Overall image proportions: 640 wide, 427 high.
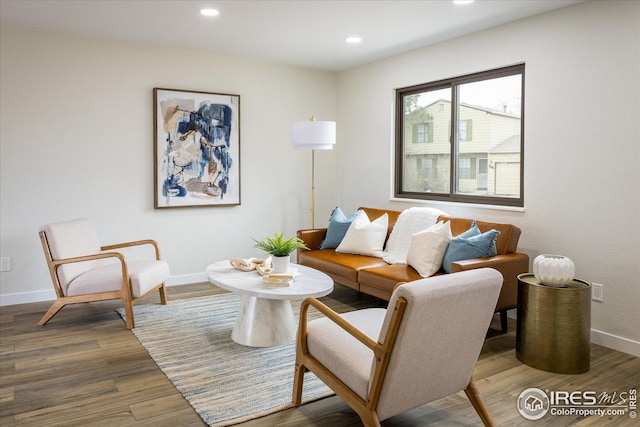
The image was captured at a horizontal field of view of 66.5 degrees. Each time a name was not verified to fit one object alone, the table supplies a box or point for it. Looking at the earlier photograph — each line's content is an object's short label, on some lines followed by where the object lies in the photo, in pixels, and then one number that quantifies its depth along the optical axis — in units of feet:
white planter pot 11.49
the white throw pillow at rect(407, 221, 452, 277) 12.16
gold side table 9.64
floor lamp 15.98
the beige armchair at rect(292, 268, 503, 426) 6.27
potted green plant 11.41
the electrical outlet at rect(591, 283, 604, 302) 11.37
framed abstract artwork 16.44
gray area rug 8.46
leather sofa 11.50
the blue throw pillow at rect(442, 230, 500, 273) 11.71
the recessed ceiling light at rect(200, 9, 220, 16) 12.30
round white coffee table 10.83
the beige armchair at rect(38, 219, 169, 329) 12.42
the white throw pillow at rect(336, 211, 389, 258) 14.96
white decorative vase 9.88
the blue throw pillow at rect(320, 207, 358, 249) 15.93
